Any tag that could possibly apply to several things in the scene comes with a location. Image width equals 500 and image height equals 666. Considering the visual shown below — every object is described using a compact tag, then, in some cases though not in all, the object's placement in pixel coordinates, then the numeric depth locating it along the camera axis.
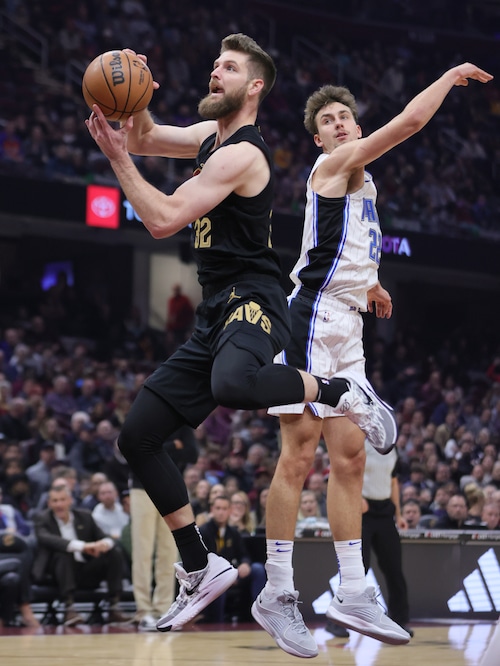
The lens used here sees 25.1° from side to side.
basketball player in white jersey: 5.66
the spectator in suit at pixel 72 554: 10.09
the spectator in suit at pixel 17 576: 9.62
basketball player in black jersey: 5.07
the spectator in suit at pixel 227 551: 10.31
